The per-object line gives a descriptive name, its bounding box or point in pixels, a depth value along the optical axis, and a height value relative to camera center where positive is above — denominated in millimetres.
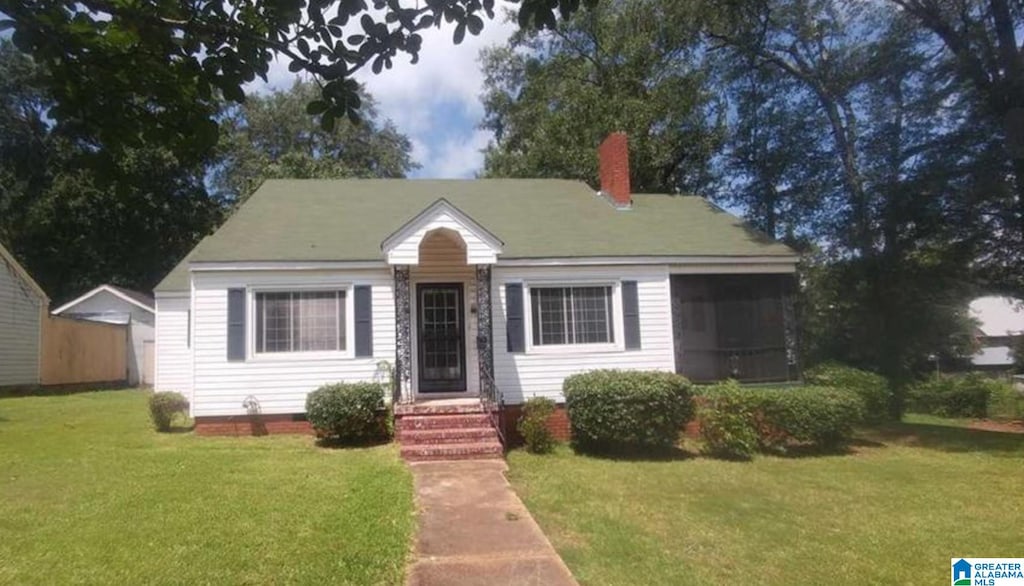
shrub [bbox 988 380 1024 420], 20859 -1907
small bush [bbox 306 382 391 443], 11516 -768
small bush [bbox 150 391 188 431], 13148 -664
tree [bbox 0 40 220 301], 35188 +8258
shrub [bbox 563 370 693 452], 11141 -856
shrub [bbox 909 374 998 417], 21094 -1663
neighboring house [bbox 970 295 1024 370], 39594 +507
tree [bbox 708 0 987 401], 16812 +4864
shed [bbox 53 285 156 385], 28703 +2322
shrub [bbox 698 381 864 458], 11406 -1112
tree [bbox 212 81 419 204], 39188 +12839
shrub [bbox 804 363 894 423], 15055 -777
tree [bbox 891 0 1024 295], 15344 +5472
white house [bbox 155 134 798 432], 12438 +1142
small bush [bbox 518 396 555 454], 11633 -1128
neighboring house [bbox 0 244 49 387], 21578 +1713
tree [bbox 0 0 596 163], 3162 +1469
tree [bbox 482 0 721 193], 23906 +8872
